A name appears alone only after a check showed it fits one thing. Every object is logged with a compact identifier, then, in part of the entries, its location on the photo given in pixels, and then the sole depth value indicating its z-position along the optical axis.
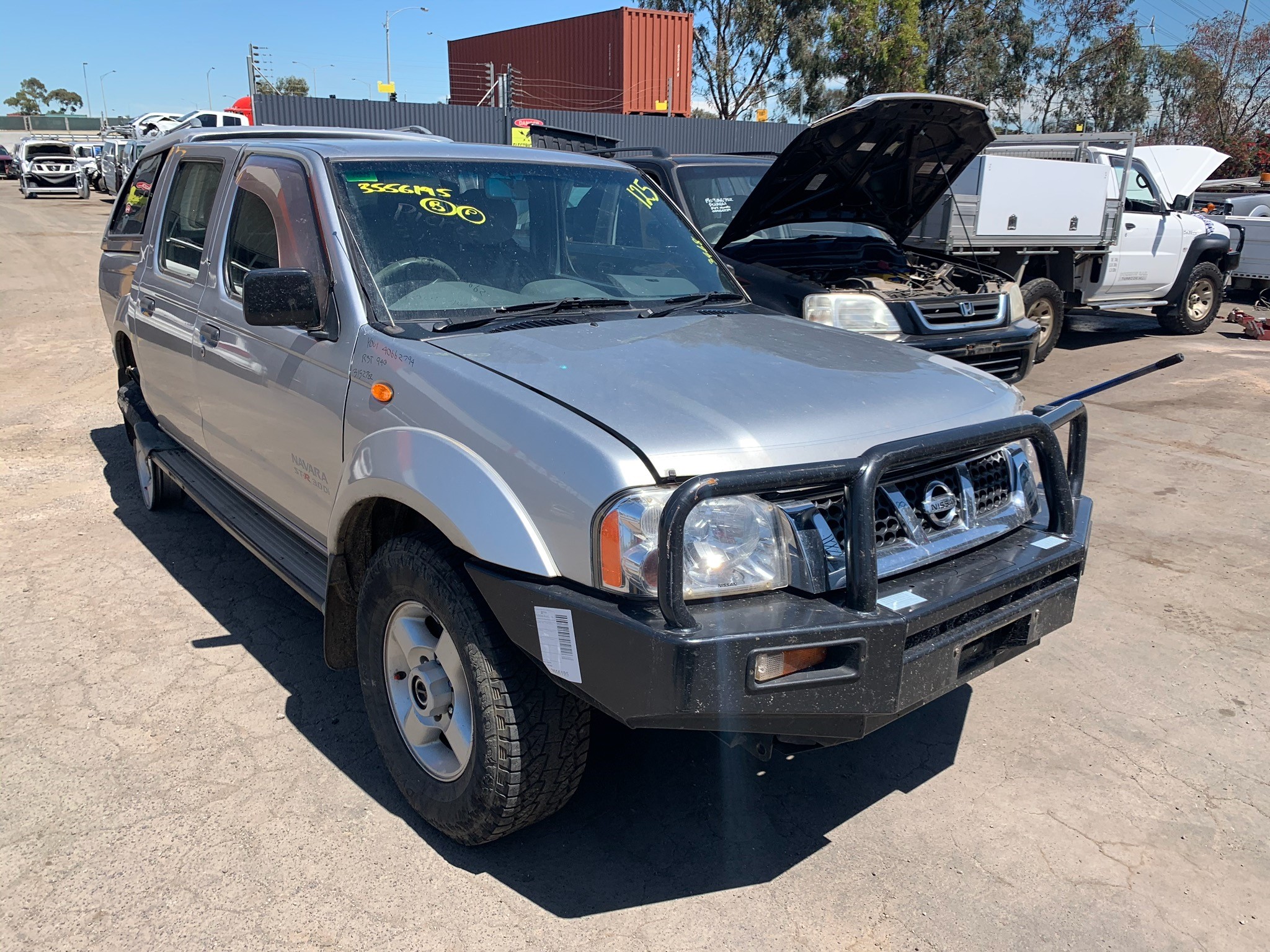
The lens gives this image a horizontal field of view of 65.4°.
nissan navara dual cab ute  2.30
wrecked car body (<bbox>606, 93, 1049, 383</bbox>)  6.41
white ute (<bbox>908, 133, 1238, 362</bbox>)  9.20
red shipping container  35.31
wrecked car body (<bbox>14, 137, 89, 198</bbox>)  31.25
